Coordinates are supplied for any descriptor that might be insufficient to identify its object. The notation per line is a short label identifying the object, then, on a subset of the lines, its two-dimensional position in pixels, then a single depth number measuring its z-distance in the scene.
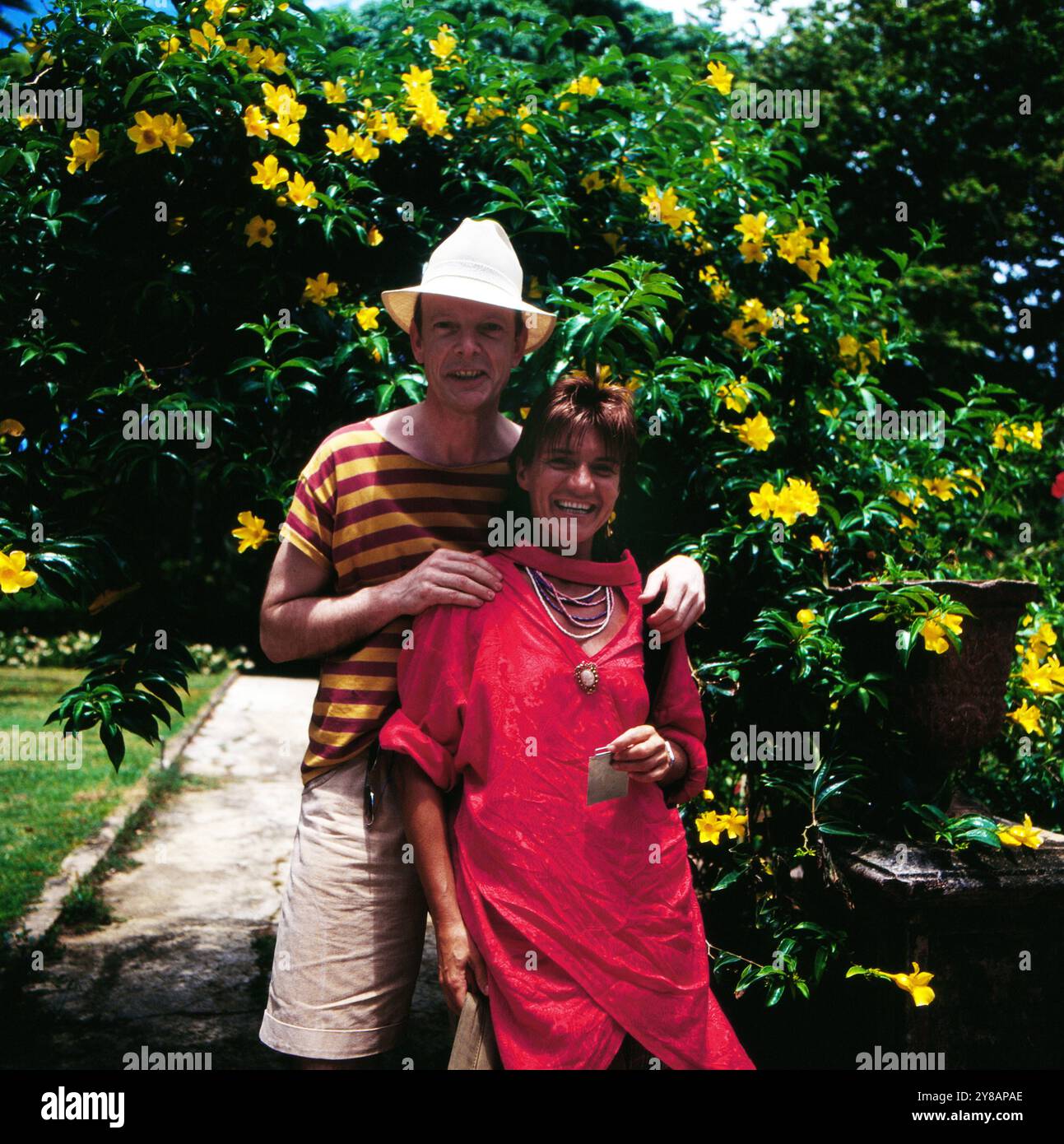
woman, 1.80
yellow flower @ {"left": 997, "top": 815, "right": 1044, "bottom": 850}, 2.51
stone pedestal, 2.49
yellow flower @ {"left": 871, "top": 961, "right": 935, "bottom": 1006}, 2.38
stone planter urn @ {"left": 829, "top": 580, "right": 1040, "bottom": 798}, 2.64
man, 2.15
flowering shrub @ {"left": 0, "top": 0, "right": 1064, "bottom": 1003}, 2.50
